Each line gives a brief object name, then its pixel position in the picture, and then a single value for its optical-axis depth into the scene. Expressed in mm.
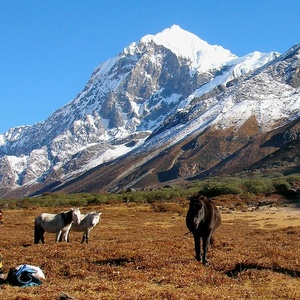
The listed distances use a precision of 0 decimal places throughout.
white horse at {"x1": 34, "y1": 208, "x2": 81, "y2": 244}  26016
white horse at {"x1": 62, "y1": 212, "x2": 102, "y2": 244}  27922
